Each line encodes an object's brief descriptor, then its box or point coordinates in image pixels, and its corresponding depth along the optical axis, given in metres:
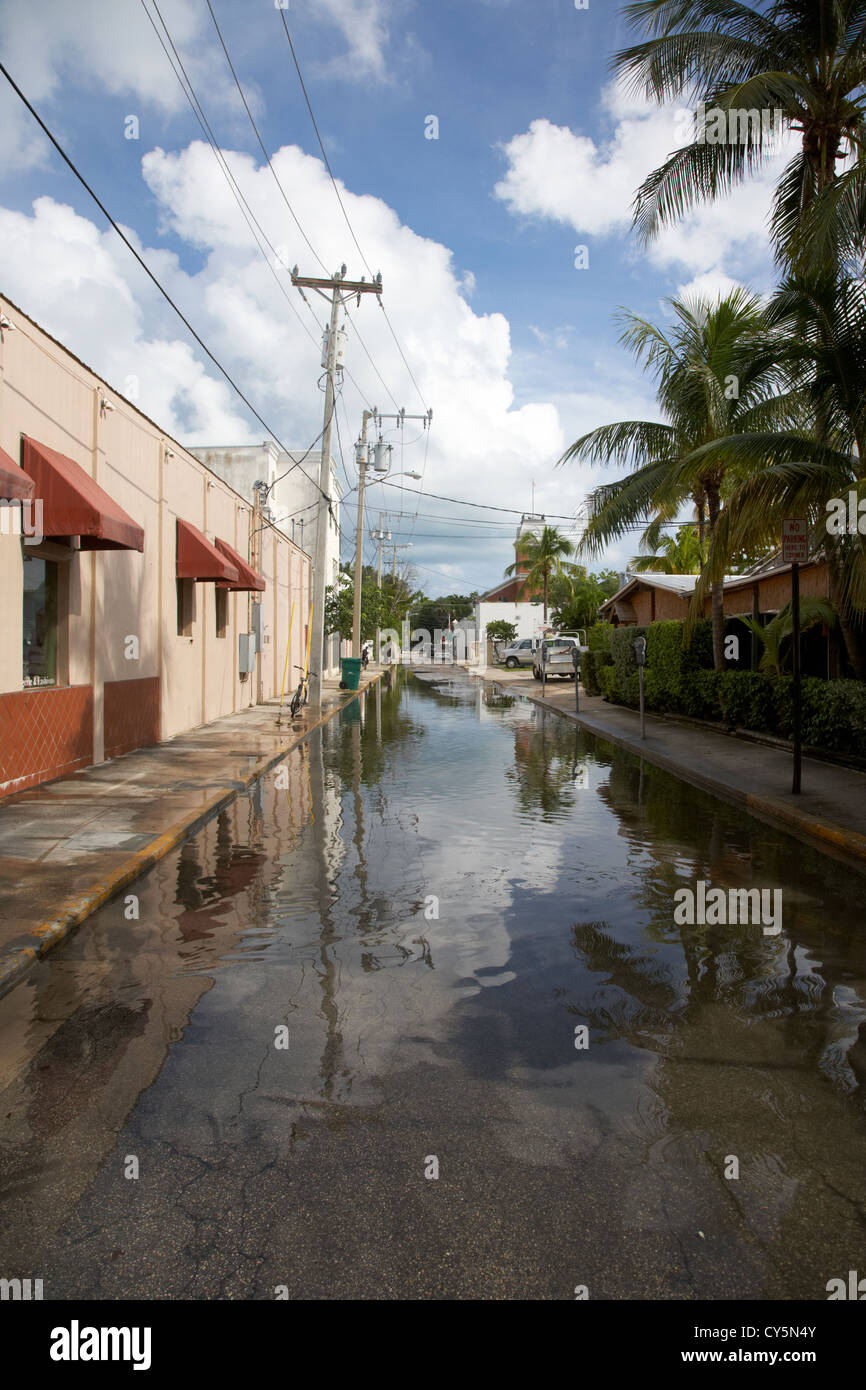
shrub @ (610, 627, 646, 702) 25.44
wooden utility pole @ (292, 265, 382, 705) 25.66
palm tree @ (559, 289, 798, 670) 17.50
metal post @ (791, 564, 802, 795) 10.97
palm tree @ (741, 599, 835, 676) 14.40
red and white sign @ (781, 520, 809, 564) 10.35
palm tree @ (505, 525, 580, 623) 59.50
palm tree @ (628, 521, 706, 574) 39.41
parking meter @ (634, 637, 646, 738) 16.92
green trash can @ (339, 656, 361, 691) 34.66
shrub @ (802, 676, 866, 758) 12.92
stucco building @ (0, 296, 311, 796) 10.53
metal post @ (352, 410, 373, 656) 39.16
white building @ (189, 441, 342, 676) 46.44
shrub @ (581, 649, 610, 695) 30.55
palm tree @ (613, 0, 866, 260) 12.84
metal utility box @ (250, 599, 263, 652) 24.02
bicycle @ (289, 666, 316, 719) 21.59
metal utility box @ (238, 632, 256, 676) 23.45
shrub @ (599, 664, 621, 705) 27.67
